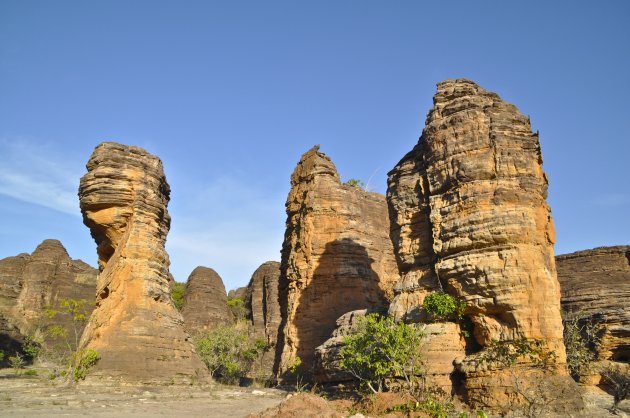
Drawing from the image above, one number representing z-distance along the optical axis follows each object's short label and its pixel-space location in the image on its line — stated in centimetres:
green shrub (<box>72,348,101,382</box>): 1802
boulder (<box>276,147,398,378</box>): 2725
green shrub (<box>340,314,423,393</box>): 1499
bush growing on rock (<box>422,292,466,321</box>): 1591
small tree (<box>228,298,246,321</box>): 6102
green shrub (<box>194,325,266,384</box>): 3386
